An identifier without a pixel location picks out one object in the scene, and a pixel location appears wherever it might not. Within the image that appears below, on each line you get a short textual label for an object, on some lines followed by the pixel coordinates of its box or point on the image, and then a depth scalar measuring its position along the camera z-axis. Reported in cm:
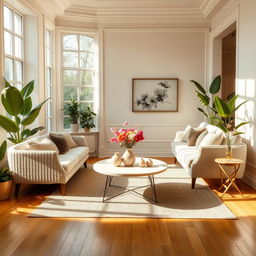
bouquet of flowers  475
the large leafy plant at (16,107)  463
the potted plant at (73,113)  744
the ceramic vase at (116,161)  475
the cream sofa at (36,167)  460
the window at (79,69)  776
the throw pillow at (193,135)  641
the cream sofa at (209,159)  494
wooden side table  459
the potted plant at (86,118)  752
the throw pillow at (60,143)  582
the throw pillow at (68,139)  614
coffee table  434
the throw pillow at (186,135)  688
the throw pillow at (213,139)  520
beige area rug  395
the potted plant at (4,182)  449
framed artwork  785
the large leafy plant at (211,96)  711
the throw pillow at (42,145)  486
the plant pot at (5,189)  448
